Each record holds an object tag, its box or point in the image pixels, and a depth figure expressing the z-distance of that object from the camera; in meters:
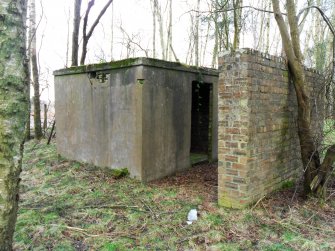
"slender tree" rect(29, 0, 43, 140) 9.28
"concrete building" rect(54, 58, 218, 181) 4.96
